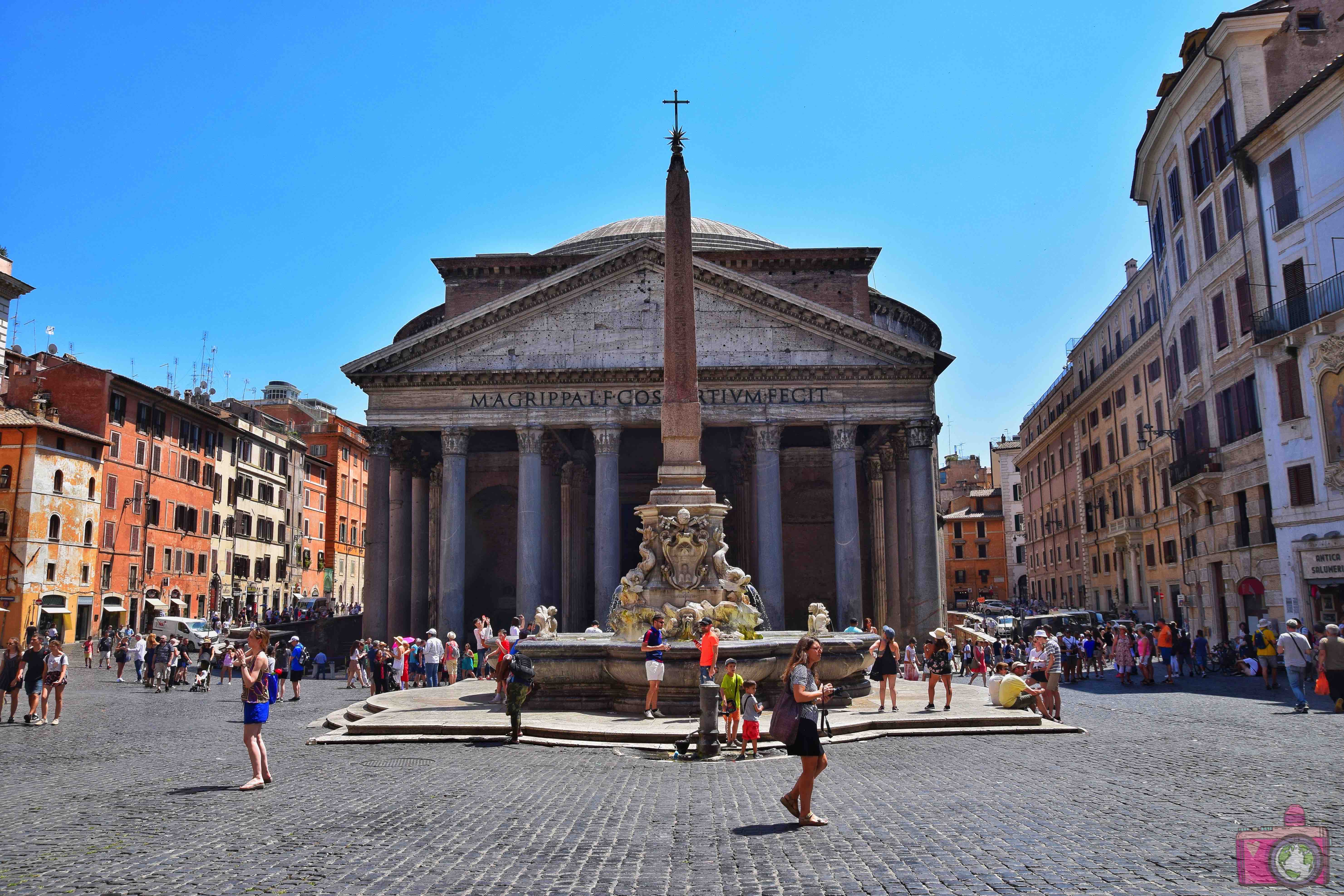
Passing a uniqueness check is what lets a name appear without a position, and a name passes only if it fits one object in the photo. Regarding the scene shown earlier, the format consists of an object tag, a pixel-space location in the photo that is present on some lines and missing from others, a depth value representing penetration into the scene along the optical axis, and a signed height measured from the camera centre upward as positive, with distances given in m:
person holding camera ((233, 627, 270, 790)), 8.04 -0.55
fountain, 12.48 +0.15
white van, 35.66 -0.28
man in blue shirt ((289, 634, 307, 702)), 19.53 -0.83
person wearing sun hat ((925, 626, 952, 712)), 13.35 -0.71
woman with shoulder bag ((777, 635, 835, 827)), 6.51 -0.73
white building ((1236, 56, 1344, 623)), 20.34 +5.30
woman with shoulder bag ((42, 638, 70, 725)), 15.10 -0.80
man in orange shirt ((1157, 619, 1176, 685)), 21.33 -0.75
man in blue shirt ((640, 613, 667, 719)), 12.03 -0.56
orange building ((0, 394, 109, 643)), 35.75 +3.51
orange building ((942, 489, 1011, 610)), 75.12 +3.95
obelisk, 13.31 +3.15
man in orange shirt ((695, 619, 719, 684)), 11.63 -0.44
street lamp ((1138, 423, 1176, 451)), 34.44 +5.90
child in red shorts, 10.02 -0.97
